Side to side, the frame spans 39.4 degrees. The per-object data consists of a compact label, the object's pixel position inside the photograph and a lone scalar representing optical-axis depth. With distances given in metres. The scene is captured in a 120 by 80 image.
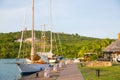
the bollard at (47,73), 14.90
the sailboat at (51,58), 34.08
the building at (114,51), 28.36
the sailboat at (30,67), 19.86
